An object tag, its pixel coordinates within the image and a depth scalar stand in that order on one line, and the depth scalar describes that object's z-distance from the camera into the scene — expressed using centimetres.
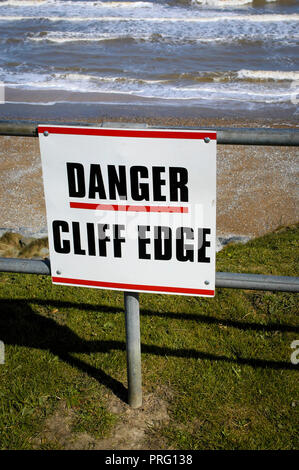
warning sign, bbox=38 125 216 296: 214
